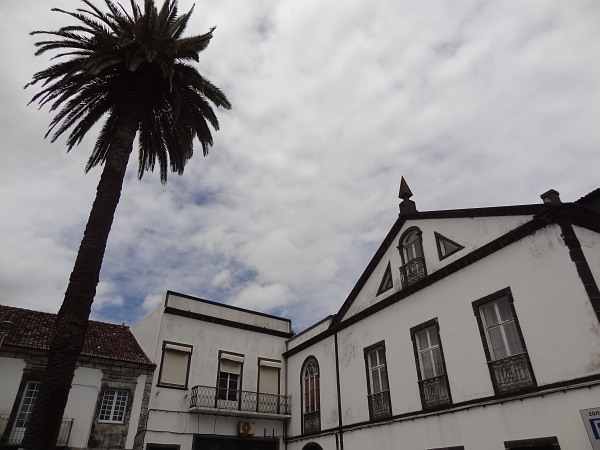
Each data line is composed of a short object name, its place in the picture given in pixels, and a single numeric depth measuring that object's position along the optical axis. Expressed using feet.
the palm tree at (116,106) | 31.17
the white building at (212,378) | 58.23
